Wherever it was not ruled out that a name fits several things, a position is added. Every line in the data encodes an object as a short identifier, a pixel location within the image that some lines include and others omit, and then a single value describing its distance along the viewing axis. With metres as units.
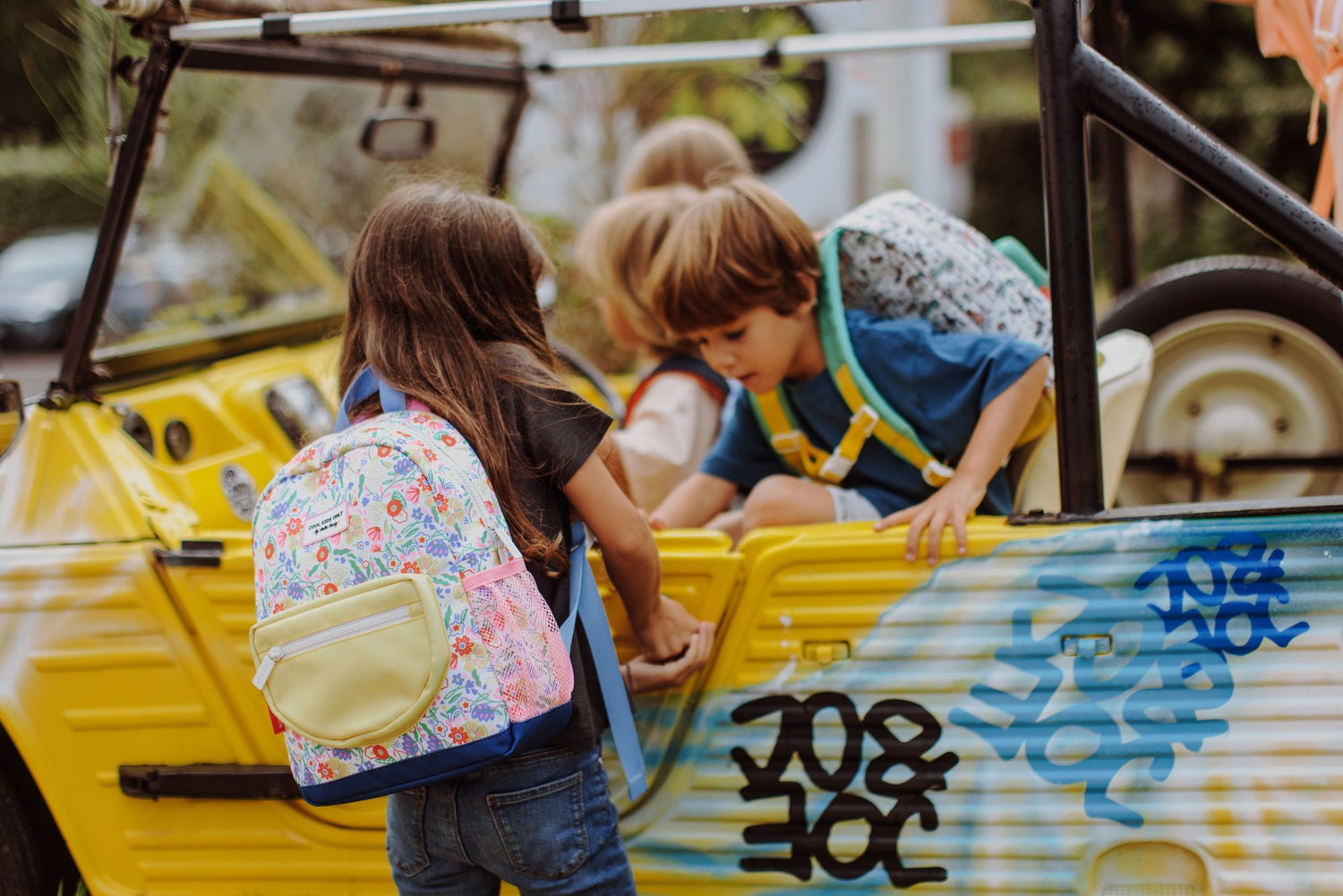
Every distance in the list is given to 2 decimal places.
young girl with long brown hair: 1.54
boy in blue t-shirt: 1.89
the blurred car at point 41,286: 9.88
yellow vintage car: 1.65
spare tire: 2.34
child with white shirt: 2.46
